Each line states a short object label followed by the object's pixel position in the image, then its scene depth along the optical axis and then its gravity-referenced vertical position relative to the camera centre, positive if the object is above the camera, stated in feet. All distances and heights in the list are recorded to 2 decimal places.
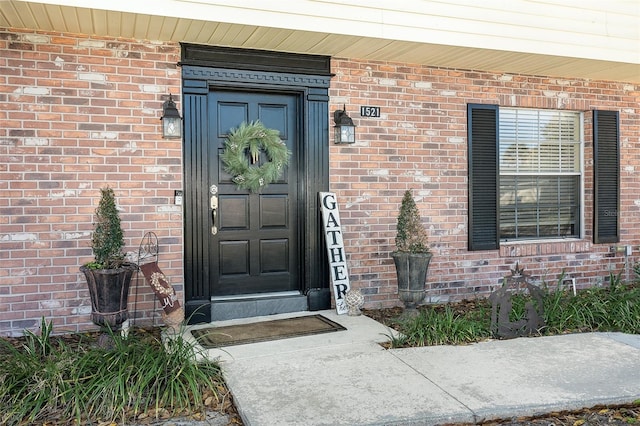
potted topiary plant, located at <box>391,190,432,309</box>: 16.19 -1.66
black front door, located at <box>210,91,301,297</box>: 16.89 -0.43
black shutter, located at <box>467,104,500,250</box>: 19.67 +0.92
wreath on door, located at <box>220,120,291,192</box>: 16.57 +1.55
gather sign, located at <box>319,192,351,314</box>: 17.19 -1.41
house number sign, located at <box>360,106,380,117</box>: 18.22 +3.16
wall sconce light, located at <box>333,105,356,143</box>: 17.52 +2.51
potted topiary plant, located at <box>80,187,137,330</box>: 13.29 -1.70
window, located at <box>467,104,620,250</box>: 19.84 +1.05
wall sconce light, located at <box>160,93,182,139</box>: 15.56 +2.47
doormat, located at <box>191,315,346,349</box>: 14.16 -3.67
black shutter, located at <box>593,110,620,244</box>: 21.57 +0.97
